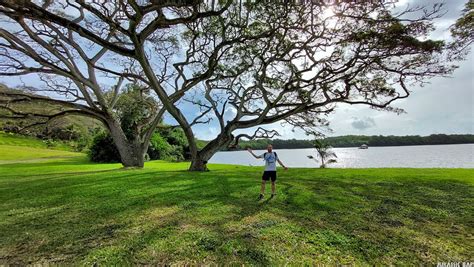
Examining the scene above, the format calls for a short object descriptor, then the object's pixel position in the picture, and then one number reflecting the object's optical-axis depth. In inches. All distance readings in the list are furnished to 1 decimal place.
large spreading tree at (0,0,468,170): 486.6
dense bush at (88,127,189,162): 1217.4
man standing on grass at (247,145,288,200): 353.6
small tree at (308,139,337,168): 982.2
